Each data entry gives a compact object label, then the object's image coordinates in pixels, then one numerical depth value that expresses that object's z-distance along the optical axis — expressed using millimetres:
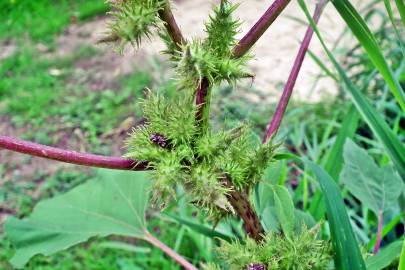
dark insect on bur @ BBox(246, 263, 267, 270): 321
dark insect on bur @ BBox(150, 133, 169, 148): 305
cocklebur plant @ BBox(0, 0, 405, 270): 287
